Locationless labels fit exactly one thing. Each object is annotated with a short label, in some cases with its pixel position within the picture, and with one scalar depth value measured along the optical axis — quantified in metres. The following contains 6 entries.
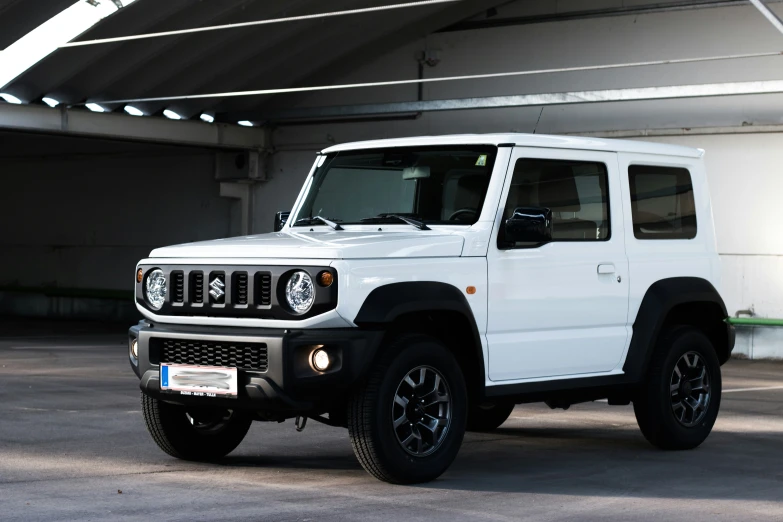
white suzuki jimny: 6.61
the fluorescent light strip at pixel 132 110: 20.21
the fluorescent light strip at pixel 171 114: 21.09
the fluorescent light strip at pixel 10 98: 18.27
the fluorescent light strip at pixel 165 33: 15.72
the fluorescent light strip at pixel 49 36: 16.78
